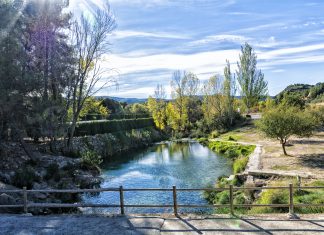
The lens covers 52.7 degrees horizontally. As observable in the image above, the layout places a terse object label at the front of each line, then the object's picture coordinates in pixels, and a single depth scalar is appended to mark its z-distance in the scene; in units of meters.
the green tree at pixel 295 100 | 42.85
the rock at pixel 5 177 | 17.61
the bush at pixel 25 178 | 17.77
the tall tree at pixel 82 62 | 27.77
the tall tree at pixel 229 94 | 53.34
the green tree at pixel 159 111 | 57.19
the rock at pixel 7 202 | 11.52
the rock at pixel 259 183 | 16.70
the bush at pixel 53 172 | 20.14
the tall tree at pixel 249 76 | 57.38
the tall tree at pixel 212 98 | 54.41
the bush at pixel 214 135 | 47.78
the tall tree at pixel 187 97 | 61.19
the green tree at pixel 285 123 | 22.77
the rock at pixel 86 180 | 21.12
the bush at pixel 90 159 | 25.05
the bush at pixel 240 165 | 22.05
